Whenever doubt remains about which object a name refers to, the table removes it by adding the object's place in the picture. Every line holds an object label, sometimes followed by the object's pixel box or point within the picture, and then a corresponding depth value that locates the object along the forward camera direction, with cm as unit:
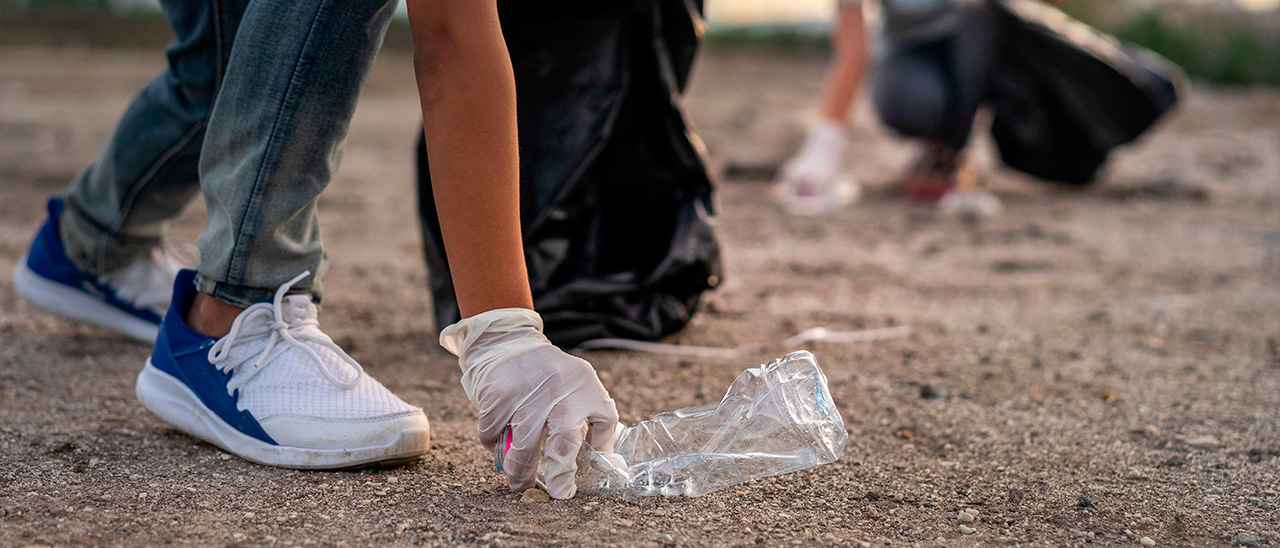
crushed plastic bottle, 147
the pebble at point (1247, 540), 137
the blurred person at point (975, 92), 419
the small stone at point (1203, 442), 175
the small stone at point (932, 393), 199
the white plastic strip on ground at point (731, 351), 220
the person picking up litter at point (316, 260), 133
